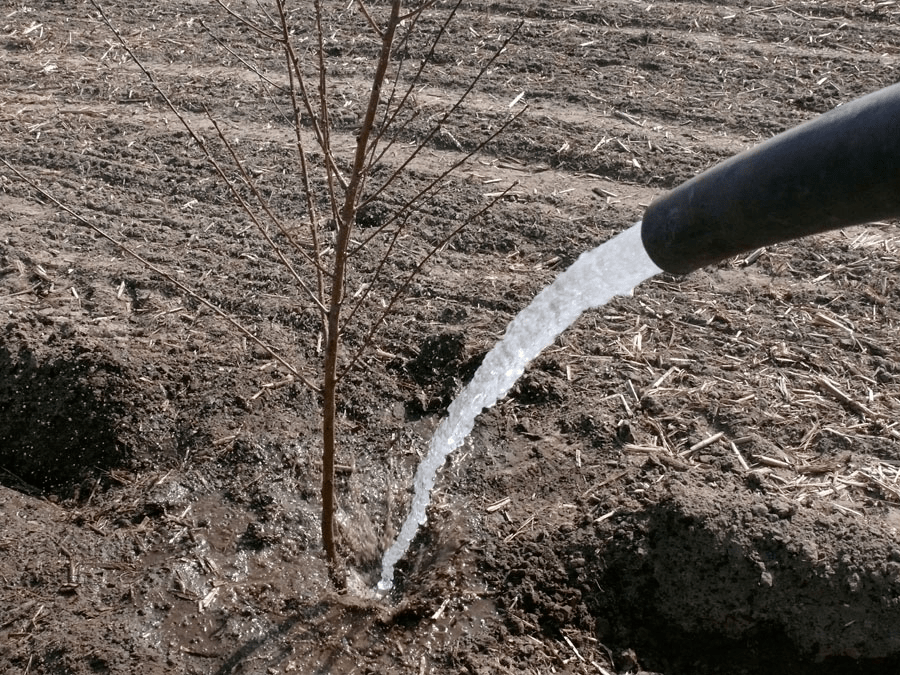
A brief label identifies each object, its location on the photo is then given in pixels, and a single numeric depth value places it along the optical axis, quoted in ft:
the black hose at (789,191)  4.88
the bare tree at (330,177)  8.26
